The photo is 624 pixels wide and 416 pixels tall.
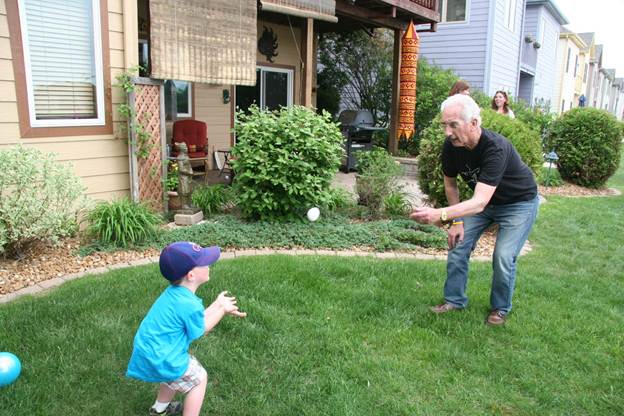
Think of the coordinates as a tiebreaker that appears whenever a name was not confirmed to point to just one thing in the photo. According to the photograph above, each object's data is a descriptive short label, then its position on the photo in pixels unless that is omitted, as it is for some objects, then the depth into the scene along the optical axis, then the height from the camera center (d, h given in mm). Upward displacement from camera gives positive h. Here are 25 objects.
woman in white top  7352 +272
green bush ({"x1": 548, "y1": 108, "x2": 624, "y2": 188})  9695 -402
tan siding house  4891 +303
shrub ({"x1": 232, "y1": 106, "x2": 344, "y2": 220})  5598 -519
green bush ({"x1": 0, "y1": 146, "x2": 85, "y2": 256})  4238 -753
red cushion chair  8679 -387
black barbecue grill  10781 -290
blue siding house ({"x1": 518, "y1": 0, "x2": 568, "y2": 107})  18797 +2855
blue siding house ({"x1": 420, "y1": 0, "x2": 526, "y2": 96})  14055 +2240
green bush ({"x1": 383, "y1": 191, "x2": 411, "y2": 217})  6582 -1113
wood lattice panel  5801 -460
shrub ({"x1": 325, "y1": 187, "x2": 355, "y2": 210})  6387 -1054
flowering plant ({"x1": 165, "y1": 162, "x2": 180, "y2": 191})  6102 -775
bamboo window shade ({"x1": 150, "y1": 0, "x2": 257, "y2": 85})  5871 +886
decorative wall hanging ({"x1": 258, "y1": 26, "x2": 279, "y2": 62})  10977 +1528
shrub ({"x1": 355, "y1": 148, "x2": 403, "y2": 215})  6468 -790
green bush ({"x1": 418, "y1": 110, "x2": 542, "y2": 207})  5895 -338
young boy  2059 -864
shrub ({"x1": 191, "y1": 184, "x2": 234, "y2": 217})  6211 -1032
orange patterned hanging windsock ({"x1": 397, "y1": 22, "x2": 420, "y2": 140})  10695 +794
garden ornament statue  5910 -791
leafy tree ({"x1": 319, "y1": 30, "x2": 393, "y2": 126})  13219 +1340
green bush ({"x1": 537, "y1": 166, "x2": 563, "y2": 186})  10000 -1117
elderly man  3062 -513
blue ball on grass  2422 -1227
